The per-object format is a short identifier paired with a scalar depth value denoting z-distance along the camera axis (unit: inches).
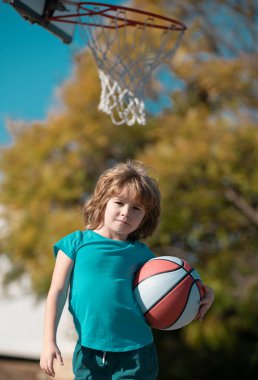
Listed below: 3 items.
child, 182.9
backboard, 273.7
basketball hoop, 306.1
